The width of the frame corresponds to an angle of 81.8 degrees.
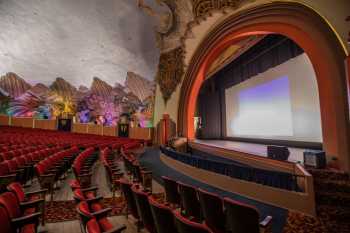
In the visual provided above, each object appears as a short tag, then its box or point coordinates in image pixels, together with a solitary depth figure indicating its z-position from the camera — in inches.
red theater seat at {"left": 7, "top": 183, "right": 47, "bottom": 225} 86.2
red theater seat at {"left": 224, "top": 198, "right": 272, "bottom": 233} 70.1
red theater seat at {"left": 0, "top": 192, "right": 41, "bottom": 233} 68.6
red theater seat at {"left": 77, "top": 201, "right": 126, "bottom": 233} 63.1
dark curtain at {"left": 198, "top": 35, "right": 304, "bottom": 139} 308.7
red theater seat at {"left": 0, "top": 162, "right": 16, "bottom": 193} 116.4
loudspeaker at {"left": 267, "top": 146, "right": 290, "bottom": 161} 204.6
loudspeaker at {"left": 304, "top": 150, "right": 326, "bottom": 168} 174.2
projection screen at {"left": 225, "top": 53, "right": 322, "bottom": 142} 254.3
